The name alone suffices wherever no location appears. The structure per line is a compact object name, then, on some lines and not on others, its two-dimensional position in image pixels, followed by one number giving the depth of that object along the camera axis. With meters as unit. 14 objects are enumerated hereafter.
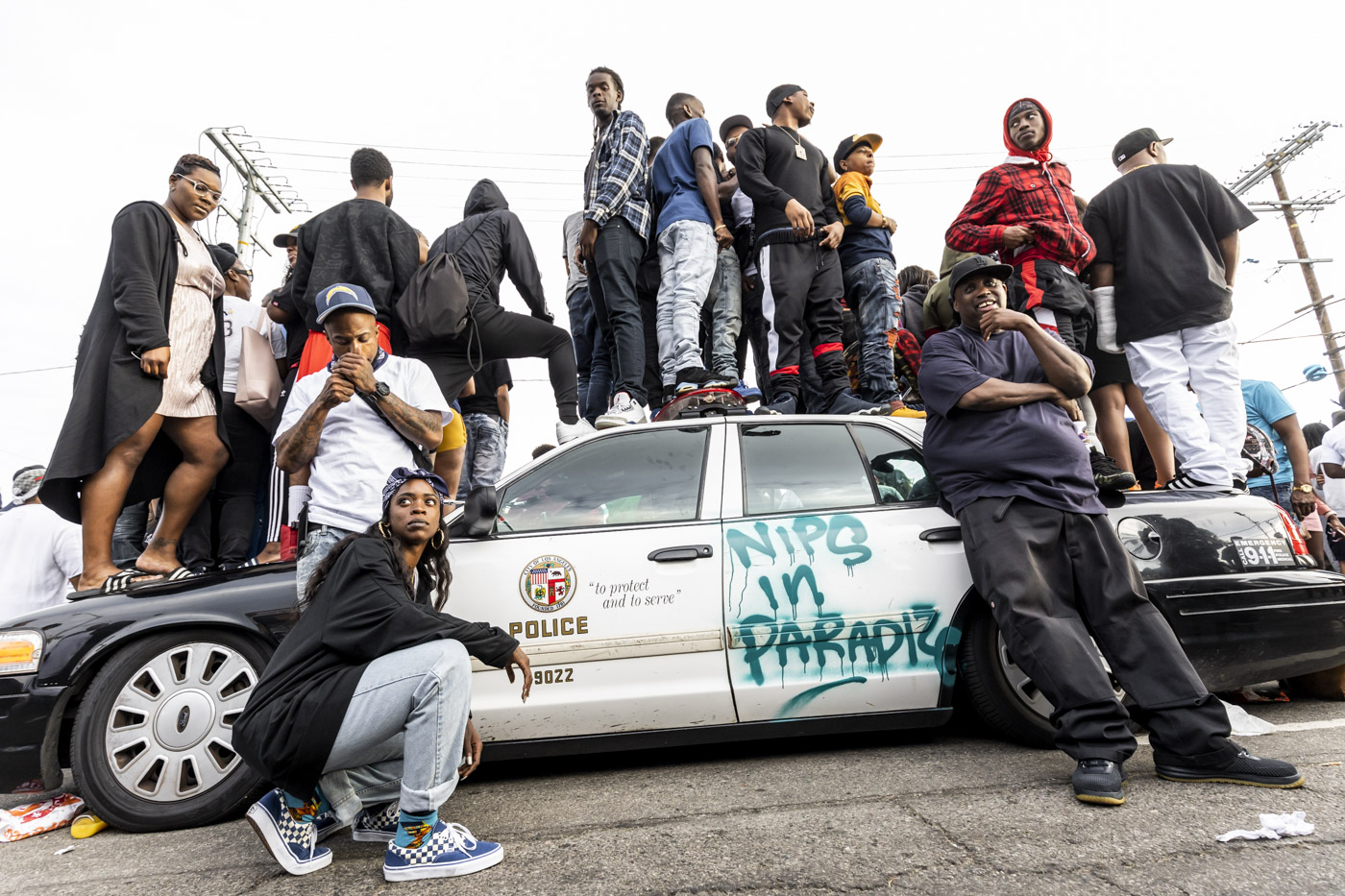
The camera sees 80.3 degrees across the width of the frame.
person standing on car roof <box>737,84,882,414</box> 4.79
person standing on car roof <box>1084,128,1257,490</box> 3.89
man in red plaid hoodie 4.10
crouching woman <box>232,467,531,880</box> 2.25
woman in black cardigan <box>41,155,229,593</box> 3.40
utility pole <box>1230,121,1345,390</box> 22.77
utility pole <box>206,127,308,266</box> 20.16
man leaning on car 2.55
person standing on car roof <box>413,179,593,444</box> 4.45
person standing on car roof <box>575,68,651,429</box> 4.84
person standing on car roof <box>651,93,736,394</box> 4.71
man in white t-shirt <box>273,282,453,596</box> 3.05
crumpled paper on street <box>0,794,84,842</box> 2.91
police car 2.85
